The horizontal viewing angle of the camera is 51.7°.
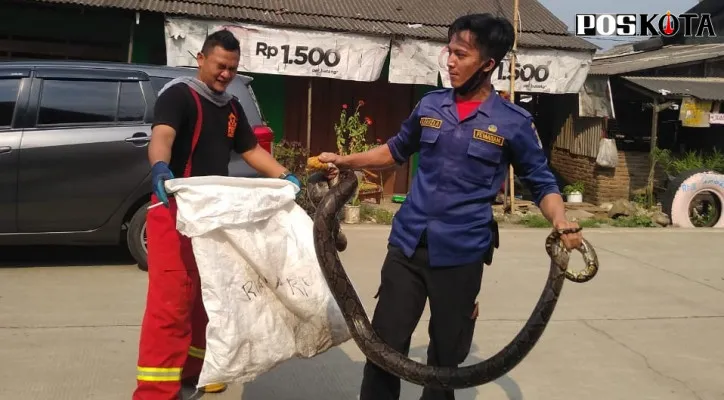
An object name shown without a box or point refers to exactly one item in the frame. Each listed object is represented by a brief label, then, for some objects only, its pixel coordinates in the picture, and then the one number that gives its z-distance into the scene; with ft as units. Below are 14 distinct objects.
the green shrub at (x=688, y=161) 38.99
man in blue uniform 9.59
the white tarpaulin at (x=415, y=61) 35.32
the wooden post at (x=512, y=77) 35.17
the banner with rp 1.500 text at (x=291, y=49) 32.78
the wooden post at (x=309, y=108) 35.14
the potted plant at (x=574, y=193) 43.16
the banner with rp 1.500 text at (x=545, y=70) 37.42
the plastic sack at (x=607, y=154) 41.63
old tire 34.91
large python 9.00
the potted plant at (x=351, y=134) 35.70
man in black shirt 10.85
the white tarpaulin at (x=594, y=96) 41.37
